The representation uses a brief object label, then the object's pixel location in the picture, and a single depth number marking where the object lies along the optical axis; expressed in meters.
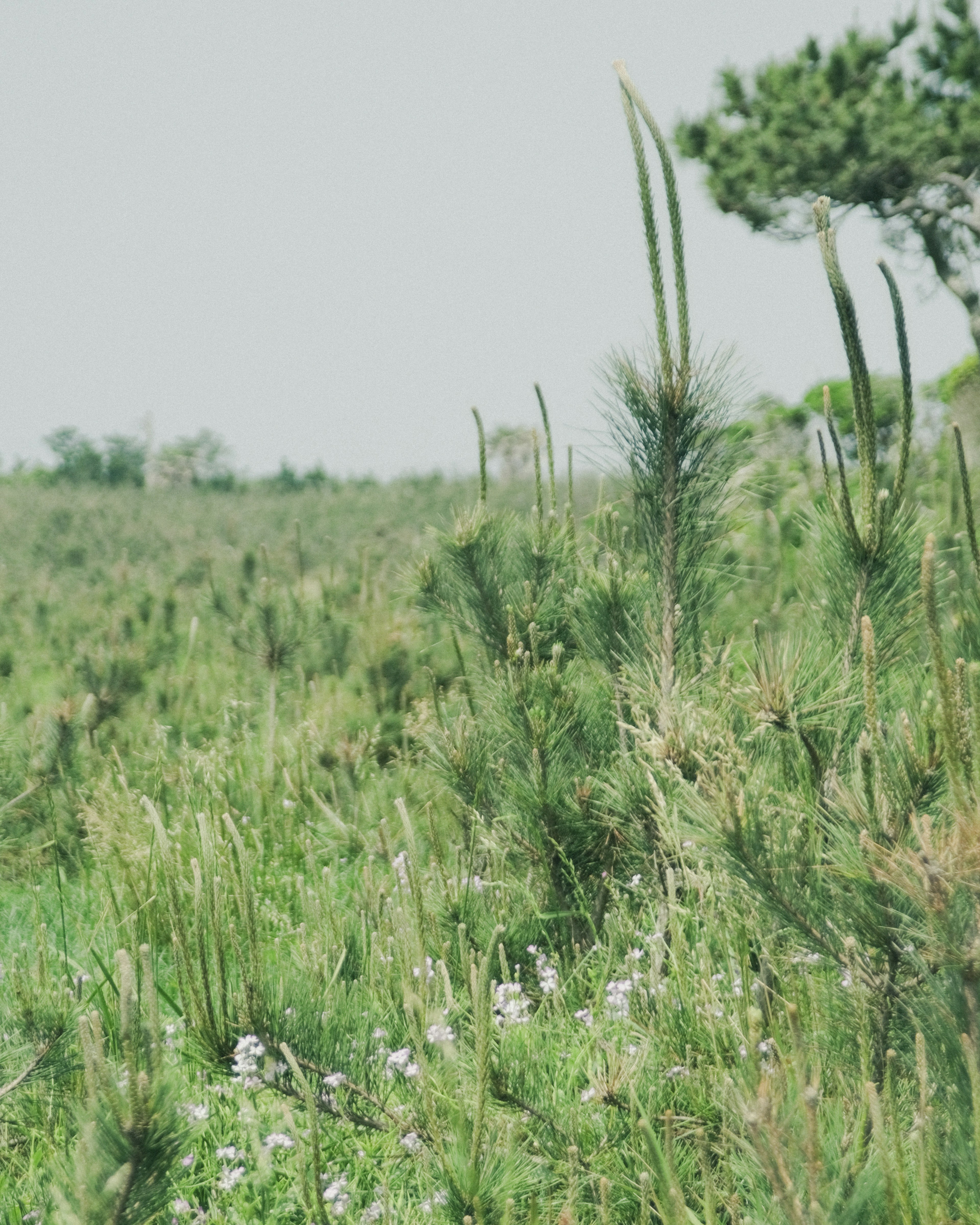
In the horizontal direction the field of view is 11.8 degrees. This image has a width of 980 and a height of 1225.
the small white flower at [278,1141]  5.42
